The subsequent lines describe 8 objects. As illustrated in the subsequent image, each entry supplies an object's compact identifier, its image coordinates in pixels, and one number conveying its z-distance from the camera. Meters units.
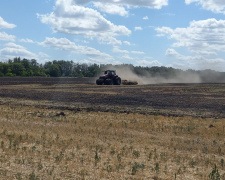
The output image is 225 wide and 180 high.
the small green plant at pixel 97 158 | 11.16
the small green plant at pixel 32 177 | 8.86
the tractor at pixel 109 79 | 57.72
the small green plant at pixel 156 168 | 10.21
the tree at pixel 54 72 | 146.88
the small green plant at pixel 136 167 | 10.03
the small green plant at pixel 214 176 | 9.48
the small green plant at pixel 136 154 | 12.12
